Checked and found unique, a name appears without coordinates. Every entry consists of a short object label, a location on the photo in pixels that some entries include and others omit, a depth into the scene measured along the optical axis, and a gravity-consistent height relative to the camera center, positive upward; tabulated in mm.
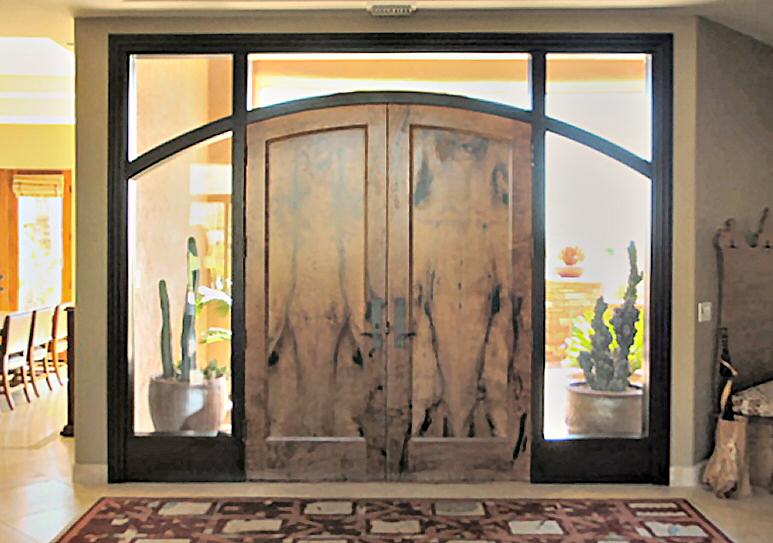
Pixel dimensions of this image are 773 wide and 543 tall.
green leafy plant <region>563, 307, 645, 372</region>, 5203 -413
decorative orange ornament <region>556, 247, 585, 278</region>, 5164 +49
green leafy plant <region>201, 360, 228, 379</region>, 5242 -598
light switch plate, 5117 -240
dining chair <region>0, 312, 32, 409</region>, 7559 -690
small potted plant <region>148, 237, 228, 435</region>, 5215 -697
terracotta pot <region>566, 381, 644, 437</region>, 5195 -831
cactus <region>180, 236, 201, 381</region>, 5215 -321
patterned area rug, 4246 -1265
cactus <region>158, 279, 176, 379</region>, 5219 -355
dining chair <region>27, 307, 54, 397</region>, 7992 -653
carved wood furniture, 5027 -303
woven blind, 9898 +944
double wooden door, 5148 -234
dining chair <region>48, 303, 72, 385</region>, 8484 -638
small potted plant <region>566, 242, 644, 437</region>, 5195 -716
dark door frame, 5098 +331
